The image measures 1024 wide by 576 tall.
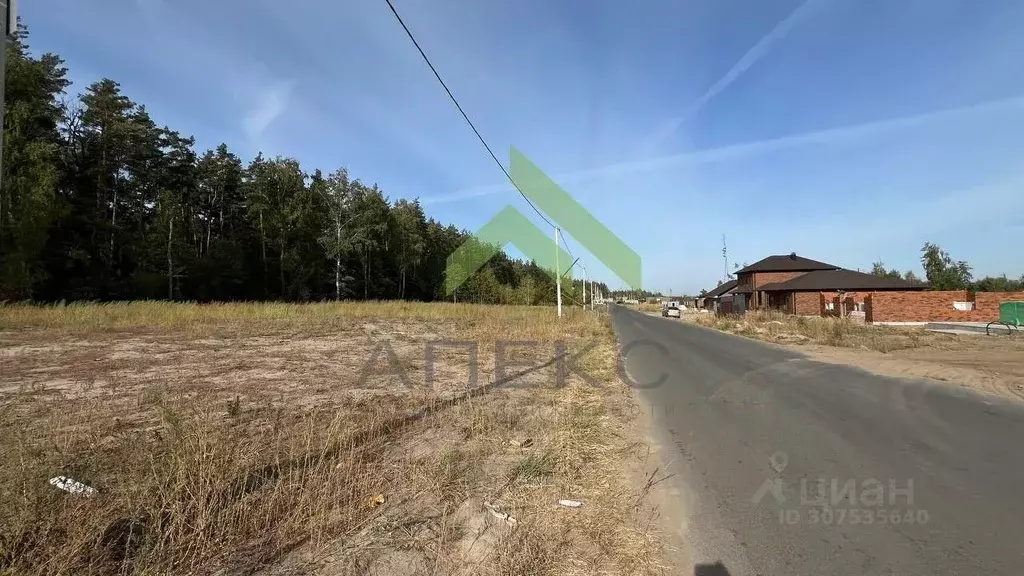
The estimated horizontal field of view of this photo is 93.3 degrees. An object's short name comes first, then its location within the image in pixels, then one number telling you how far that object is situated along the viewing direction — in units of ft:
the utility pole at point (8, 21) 7.25
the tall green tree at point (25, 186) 79.61
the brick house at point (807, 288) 128.36
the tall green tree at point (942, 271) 195.52
